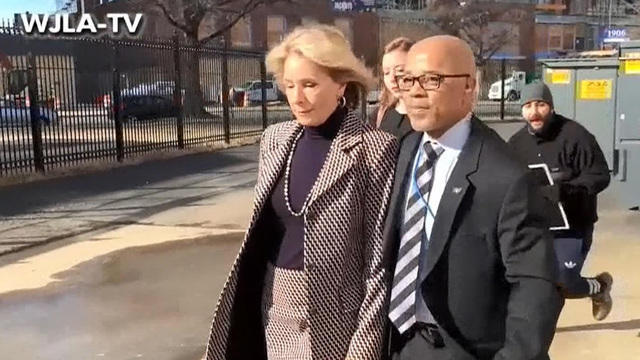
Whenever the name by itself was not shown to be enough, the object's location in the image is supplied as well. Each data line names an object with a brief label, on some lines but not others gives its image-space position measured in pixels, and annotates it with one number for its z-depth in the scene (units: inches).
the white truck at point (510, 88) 1239.3
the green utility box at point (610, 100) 402.6
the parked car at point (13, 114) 531.5
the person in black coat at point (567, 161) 178.1
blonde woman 95.0
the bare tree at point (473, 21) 1915.6
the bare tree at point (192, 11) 1159.6
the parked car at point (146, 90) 631.8
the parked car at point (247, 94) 877.8
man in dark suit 77.9
